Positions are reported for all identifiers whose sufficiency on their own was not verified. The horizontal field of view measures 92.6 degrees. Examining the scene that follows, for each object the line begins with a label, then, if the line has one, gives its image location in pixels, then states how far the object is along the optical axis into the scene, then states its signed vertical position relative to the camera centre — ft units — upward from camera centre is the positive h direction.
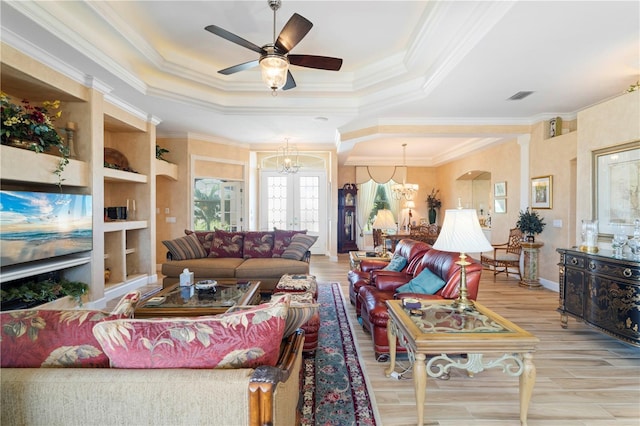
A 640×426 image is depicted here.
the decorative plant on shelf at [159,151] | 20.20 +4.11
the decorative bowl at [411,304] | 7.17 -2.15
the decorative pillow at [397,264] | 12.23 -2.07
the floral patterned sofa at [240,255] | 14.53 -2.23
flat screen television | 9.62 -0.42
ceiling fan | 8.29 +4.85
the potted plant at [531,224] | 17.16 -0.64
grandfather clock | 30.94 -0.51
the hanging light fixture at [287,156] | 25.58 +4.90
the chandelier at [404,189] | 27.40 +2.14
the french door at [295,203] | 26.78 +0.89
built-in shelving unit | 10.38 +1.69
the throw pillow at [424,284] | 9.11 -2.18
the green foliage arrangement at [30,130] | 9.75 +2.82
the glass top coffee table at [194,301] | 8.78 -2.76
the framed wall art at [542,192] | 16.94 +1.17
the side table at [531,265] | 17.08 -2.98
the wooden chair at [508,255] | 18.44 -2.66
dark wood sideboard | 8.70 -2.51
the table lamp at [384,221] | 14.55 -0.39
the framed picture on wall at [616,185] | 10.55 +0.99
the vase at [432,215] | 31.71 -0.23
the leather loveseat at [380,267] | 11.57 -2.24
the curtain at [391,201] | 32.32 +1.25
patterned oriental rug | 6.44 -4.24
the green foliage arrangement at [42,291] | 10.29 -2.85
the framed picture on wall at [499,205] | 21.42 +0.54
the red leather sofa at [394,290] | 8.42 -2.35
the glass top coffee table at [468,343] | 5.67 -2.42
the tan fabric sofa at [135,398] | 3.36 -2.05
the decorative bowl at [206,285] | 10.80 -2.56
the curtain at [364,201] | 31.81 +1.25
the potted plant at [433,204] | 31.61 +0.91
